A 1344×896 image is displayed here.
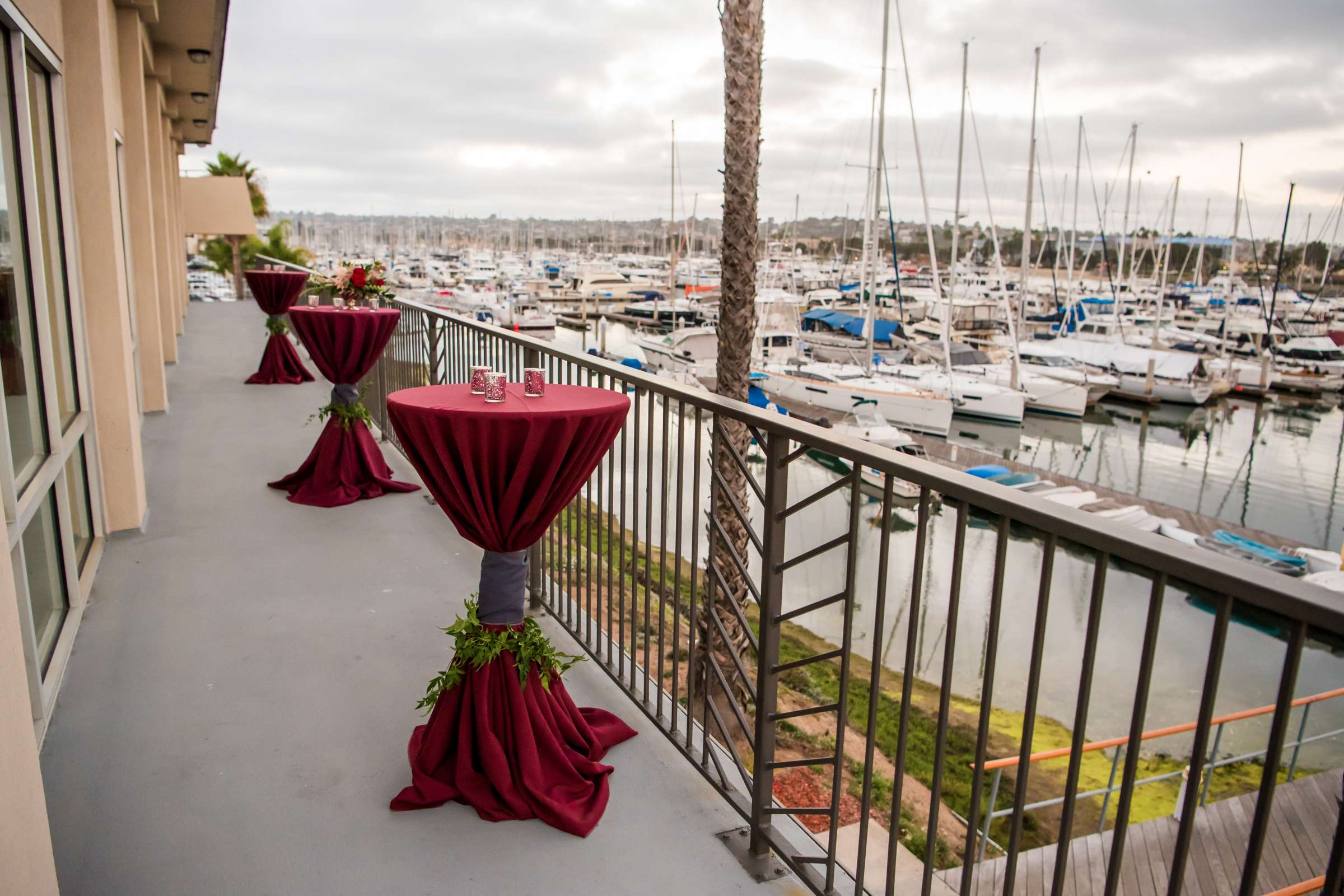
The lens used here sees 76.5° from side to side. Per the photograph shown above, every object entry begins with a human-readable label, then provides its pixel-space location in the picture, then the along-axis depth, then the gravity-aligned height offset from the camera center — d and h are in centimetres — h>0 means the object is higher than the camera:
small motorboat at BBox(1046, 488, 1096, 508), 1977 -488
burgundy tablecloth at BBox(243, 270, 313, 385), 1040 -58
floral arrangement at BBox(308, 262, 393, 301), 621 -10
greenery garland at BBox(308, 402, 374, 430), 561 -94
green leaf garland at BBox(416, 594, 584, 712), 253 -110
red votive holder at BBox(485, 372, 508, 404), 250 -33
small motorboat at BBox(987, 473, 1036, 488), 2077 -469
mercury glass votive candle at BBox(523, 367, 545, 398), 263 -34
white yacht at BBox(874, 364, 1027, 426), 2970 -384
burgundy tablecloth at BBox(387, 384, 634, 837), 231 -75
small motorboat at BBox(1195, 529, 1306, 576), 1662 -521
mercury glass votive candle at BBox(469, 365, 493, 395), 259 -33
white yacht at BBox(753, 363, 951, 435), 2609 -353
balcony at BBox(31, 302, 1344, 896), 146 -153
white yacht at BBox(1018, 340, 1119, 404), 3547 -353
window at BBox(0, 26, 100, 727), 312 -48
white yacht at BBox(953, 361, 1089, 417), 3256 -400
